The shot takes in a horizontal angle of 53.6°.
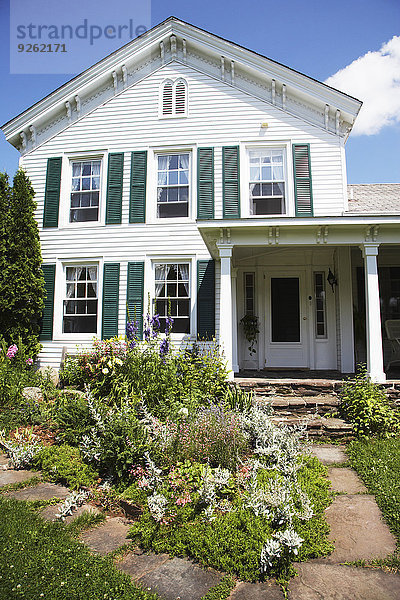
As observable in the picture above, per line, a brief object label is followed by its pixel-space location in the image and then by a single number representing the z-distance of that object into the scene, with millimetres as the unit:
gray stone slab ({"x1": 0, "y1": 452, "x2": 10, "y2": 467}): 4504
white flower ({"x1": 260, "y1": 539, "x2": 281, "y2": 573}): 2523
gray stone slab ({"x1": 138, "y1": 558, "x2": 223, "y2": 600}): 2361
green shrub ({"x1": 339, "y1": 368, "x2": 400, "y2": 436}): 5301
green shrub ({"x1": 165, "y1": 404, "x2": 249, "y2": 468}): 3781
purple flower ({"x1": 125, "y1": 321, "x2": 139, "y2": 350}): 7698
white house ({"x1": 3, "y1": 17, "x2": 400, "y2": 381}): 8477
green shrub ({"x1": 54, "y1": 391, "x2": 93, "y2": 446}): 4703
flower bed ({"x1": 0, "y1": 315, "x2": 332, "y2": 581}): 2764
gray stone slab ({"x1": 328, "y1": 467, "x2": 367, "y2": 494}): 3727
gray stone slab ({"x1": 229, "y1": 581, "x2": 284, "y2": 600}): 2320
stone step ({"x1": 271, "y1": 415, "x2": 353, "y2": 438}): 5383
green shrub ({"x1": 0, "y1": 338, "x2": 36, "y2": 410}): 6309
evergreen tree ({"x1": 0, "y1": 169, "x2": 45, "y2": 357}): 8398
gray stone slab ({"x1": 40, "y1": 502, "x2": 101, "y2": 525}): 3281
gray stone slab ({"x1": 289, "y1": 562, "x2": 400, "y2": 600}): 2305
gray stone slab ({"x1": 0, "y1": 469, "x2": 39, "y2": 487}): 4039
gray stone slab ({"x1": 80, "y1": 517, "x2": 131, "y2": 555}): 2893
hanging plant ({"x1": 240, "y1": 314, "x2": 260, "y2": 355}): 8664
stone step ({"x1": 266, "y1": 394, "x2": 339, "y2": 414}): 5820
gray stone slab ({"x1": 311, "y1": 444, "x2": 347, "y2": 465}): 4583
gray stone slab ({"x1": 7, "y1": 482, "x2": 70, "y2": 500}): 3680
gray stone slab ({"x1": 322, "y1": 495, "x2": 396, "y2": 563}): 2736
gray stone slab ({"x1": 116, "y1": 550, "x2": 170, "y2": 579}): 2588
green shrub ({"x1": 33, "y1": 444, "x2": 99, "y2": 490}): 3892
